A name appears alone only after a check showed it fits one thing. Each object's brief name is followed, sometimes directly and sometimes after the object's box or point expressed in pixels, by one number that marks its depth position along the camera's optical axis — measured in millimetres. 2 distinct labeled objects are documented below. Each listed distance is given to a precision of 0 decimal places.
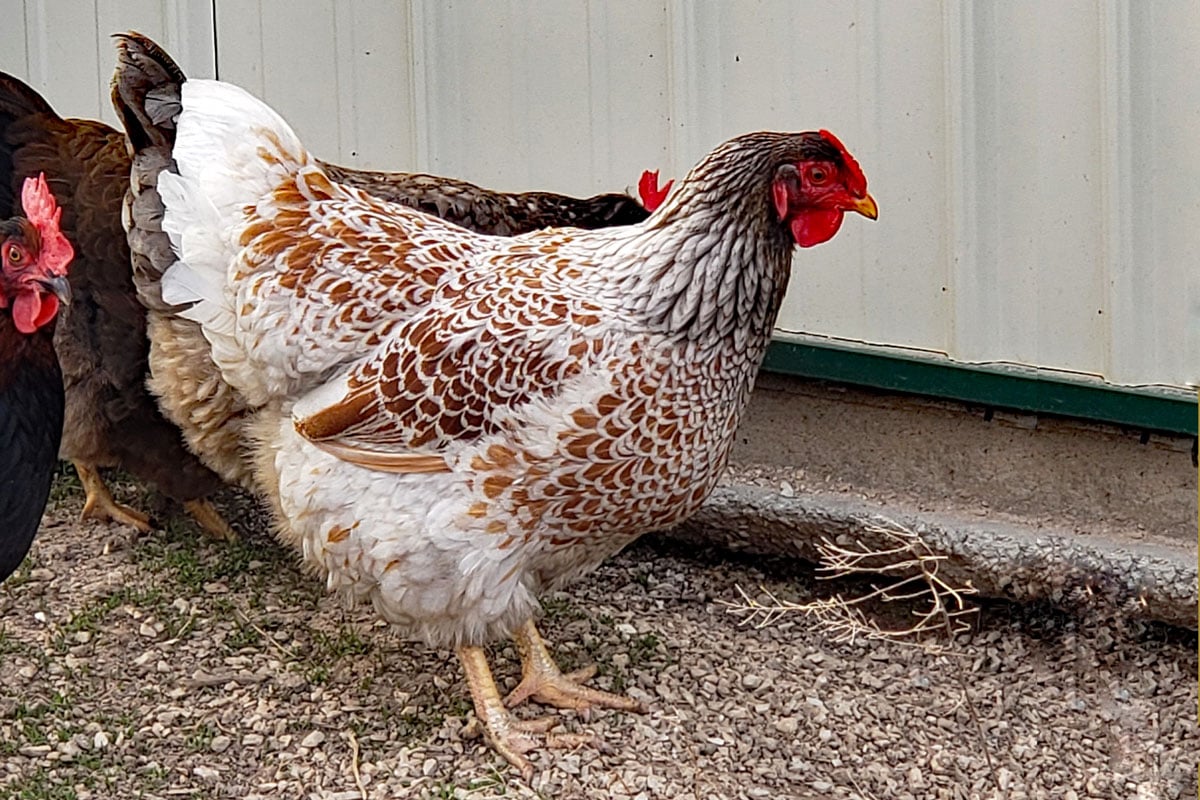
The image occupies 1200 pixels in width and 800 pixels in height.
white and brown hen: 3322
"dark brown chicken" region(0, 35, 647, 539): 4258
